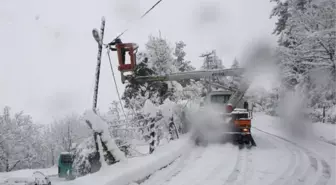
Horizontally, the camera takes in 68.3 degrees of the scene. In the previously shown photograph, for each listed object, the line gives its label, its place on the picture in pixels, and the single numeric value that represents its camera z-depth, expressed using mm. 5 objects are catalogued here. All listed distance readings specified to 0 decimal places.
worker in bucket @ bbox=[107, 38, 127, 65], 7664
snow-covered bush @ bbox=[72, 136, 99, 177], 6496
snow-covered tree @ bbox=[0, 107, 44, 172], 36938
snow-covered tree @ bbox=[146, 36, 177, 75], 24969
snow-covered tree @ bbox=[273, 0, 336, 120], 10867
